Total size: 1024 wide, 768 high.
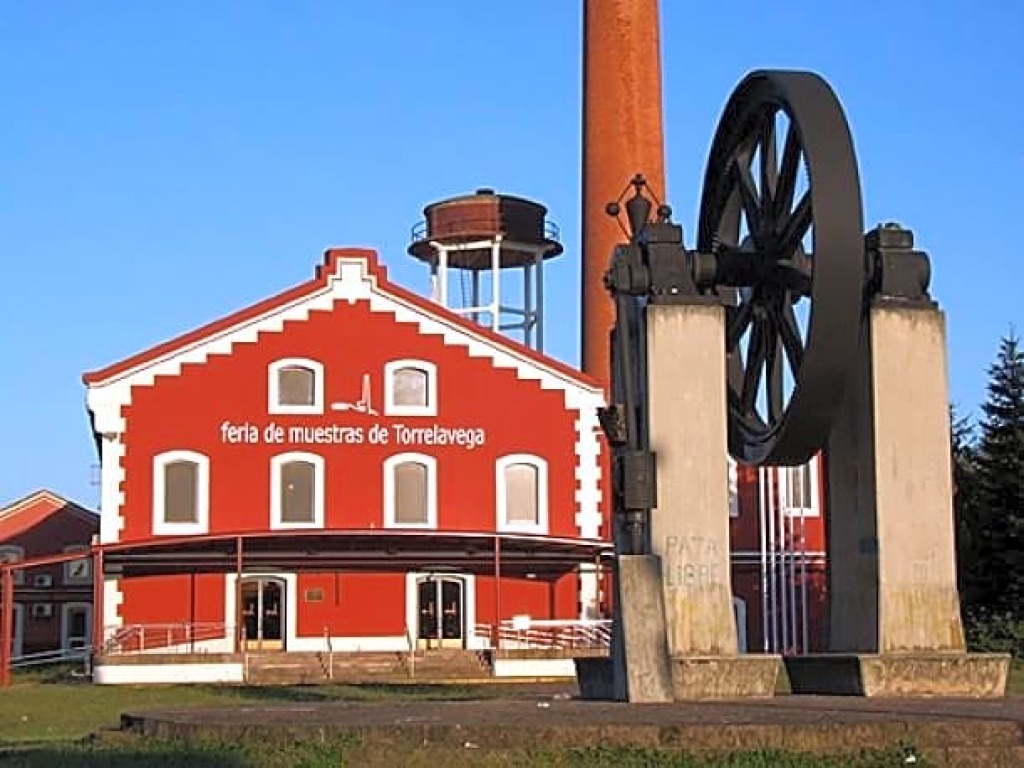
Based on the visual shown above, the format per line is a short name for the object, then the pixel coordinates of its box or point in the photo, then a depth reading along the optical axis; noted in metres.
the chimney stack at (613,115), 41.06
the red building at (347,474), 36.00
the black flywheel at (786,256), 12.02
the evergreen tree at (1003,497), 35.66
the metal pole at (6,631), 32.34
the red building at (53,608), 47.62
